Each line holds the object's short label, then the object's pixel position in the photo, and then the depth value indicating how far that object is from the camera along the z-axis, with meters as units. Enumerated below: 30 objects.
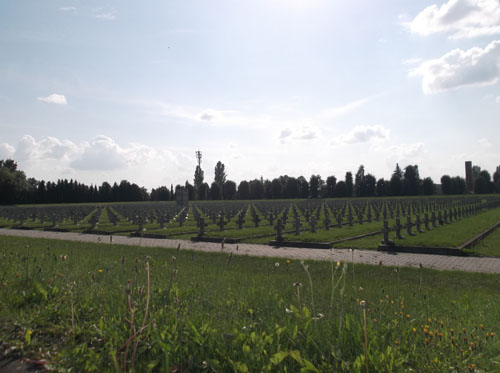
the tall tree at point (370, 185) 85.31
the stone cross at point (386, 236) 13.54
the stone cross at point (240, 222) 22.55
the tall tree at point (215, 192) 89.50
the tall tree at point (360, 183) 85.94
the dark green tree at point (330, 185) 90.88
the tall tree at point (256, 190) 92.50
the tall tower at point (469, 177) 87.53
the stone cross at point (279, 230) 15.68
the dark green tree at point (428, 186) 83.88
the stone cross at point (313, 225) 19.38
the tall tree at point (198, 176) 96.91
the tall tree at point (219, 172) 109.75
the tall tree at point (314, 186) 90.44
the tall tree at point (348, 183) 89.08
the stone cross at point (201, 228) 18.33
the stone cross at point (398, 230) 16.27
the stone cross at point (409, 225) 17.98
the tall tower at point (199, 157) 99.36
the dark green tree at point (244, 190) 93.50
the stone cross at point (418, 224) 19.02
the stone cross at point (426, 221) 20.36
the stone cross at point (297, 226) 18.88
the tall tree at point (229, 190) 92.31
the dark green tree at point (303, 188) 90.00
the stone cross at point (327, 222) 21.09
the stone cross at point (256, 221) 23.36
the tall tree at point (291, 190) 88.28
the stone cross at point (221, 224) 21.10
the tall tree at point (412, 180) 82.56
